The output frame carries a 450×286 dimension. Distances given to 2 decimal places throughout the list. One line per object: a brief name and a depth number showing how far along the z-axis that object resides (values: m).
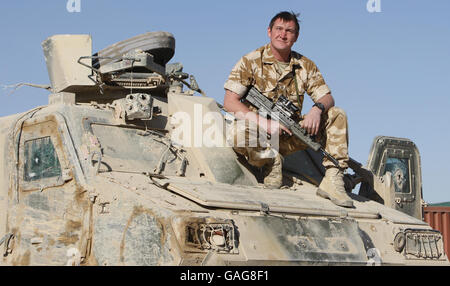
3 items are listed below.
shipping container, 13.79
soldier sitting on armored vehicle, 8.48
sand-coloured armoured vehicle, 6.79
